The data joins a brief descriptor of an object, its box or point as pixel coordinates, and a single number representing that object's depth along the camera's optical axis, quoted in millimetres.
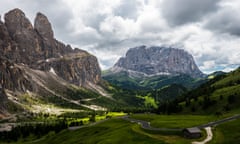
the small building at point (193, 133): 101562
